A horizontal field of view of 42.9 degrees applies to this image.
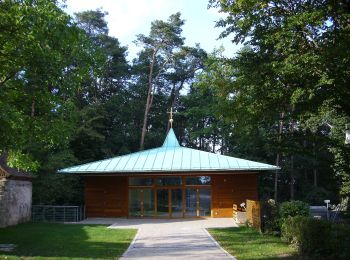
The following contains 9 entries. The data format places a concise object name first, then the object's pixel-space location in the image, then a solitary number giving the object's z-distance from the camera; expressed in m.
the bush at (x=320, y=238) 9.85
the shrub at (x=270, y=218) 16.92
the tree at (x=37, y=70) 8.34
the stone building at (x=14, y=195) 21.56
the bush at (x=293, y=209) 16.34
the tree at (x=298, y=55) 8.64
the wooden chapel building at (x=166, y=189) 27.59
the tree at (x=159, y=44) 44.56
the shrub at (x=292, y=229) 12.43
